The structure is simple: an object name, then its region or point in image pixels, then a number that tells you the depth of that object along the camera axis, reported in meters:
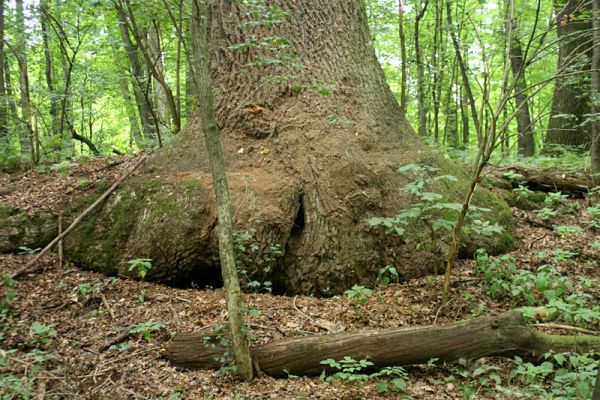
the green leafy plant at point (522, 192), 6.50
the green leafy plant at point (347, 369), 3.25
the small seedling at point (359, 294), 4.23
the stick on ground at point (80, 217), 4.66
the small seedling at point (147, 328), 3.95
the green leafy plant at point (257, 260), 4.68
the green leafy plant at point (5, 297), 3.64
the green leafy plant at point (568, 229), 5.16
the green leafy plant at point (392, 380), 3.27
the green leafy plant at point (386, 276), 4.75
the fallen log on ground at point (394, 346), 3.50
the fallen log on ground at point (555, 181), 6.98
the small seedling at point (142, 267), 4.32
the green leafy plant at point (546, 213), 5.97
